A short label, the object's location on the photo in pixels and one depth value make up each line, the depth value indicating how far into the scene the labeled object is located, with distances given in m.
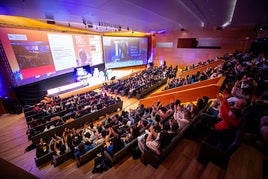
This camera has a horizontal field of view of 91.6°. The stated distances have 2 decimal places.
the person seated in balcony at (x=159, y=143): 2.65
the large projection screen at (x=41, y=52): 6.80
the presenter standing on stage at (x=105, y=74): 12.22
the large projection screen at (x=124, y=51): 14.02
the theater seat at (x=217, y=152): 2.24
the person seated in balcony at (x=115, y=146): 3.24
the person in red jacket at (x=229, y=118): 2.66
